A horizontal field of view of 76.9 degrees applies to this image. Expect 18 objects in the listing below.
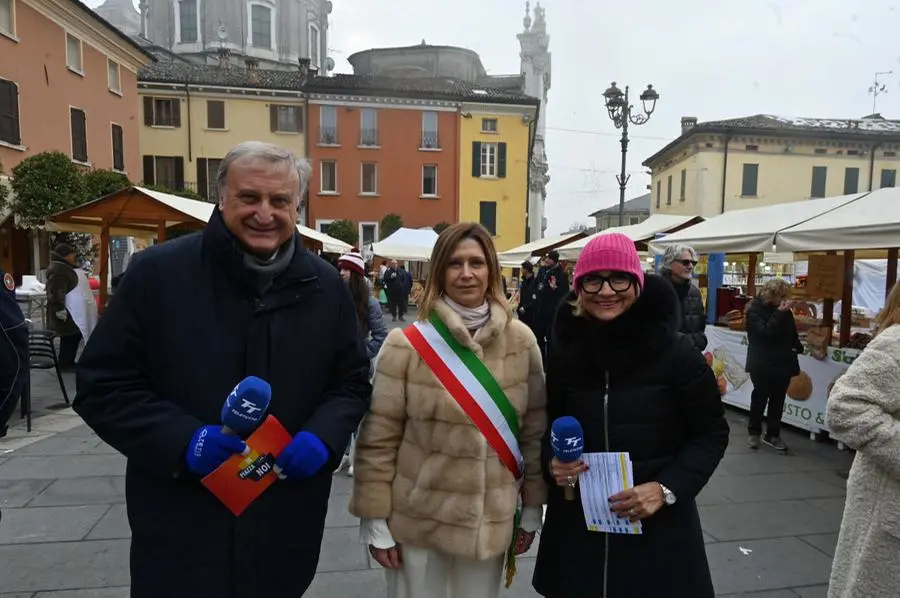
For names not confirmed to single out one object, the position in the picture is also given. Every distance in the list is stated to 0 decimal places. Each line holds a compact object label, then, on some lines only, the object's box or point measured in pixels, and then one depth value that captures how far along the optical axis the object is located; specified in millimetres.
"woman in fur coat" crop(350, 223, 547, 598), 1923
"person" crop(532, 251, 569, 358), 9773
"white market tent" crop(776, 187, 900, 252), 4766
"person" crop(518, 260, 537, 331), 10451
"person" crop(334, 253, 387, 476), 4770
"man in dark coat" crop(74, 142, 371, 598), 1511
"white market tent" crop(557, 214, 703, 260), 11594
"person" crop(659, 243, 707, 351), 5676
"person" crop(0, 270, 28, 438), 2557
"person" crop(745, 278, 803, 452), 5719
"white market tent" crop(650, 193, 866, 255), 6404
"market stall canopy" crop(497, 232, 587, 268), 16172
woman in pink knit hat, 1805
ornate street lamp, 12742
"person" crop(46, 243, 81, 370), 8031
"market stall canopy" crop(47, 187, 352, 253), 7395
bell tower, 55438
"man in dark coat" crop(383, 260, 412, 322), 17922
